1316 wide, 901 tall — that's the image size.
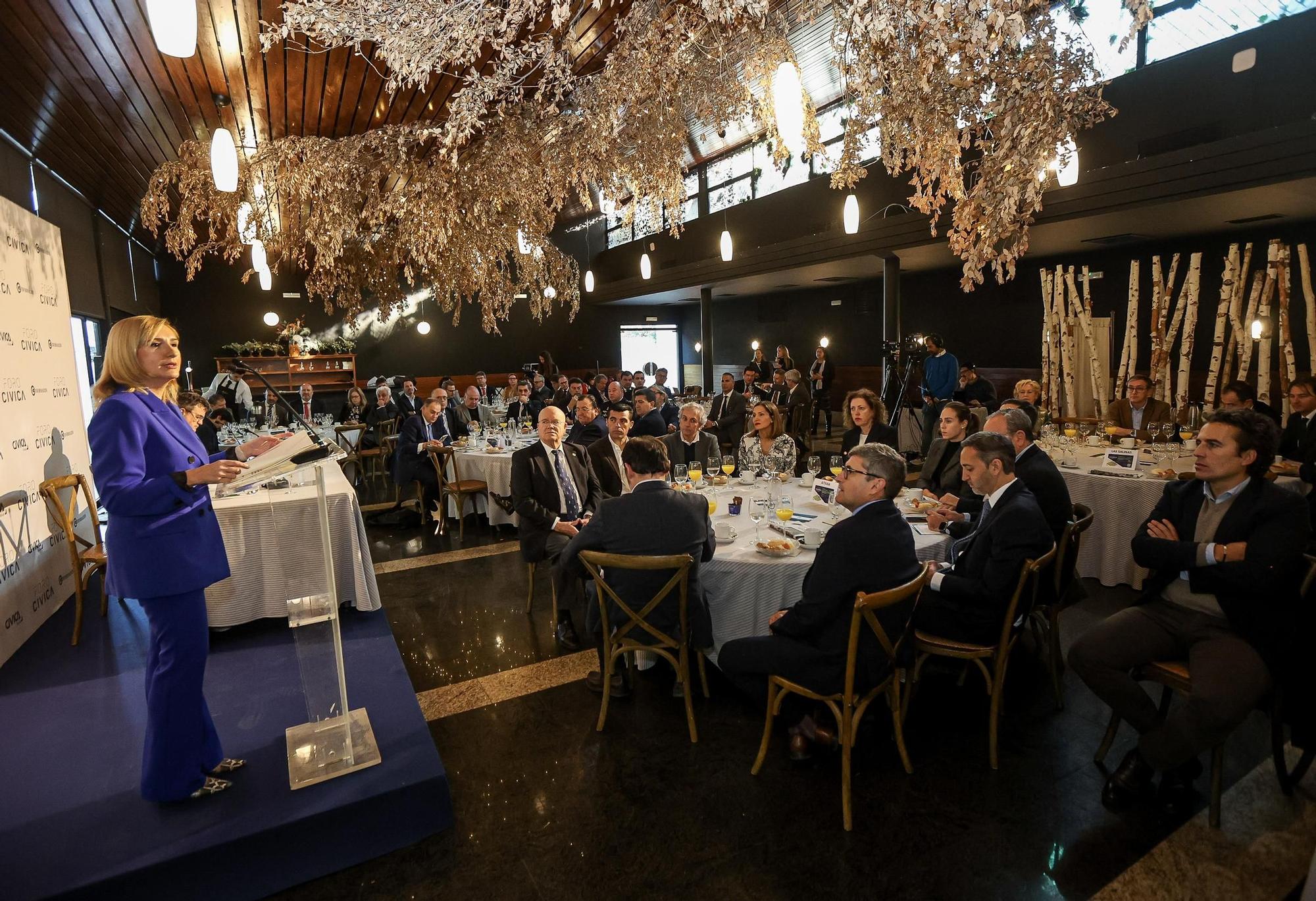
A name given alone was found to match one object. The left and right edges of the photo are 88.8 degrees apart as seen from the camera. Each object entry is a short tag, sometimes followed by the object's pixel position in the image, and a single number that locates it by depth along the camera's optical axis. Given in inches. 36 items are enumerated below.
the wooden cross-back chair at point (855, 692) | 88.9
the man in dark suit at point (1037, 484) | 129.0
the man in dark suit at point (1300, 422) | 180.4
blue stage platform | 83.3
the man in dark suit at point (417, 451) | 261.1
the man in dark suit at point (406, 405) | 353.7
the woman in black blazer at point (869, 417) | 191.5
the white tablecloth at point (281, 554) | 151.6
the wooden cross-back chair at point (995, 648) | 103.8
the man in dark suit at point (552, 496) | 161.6
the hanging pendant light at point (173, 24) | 91.4
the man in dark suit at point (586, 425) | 222.3
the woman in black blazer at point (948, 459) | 165.2
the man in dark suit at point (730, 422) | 319.6
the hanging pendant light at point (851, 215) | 270.5
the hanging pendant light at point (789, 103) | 113.7
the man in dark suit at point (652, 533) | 110.8
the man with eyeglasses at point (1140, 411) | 222.4
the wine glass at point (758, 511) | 140.2
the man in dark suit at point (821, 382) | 520.7
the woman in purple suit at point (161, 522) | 80.4
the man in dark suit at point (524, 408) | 368.5
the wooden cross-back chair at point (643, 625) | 104.0
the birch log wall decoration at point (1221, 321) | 279.5
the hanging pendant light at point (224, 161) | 158.6
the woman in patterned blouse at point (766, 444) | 177.6
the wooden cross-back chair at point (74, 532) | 148.5
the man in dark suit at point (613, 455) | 182.4
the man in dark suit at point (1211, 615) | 90.7
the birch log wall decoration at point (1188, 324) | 278.5
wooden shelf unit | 549.0
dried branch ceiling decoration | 96.7
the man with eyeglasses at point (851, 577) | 94.1
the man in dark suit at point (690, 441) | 208.7
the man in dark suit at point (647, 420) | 249.0
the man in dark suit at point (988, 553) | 104.3
